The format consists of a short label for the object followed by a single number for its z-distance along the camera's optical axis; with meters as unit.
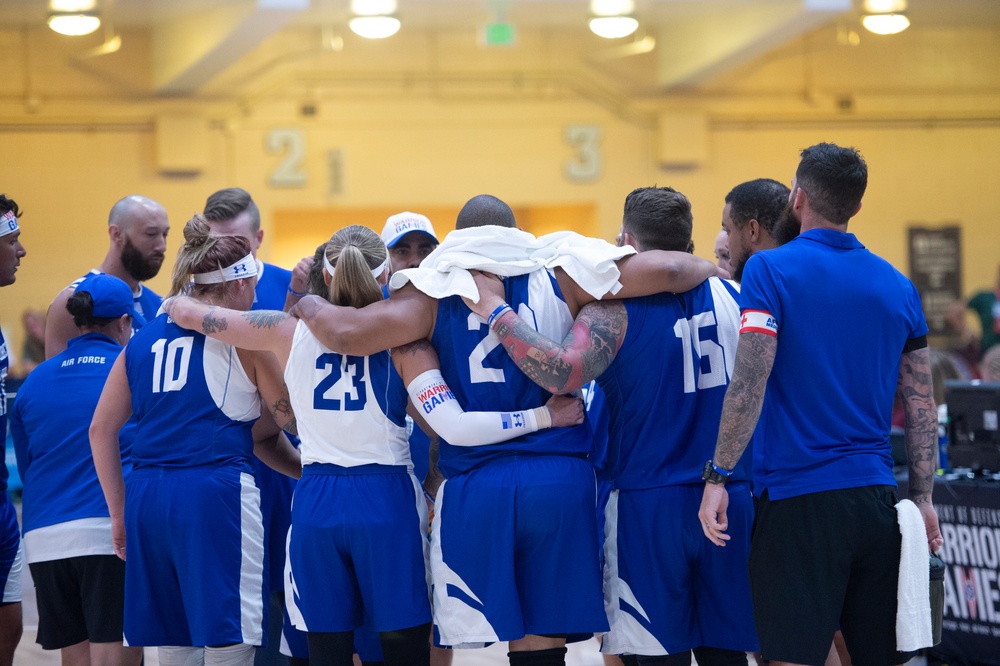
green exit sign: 22.61
